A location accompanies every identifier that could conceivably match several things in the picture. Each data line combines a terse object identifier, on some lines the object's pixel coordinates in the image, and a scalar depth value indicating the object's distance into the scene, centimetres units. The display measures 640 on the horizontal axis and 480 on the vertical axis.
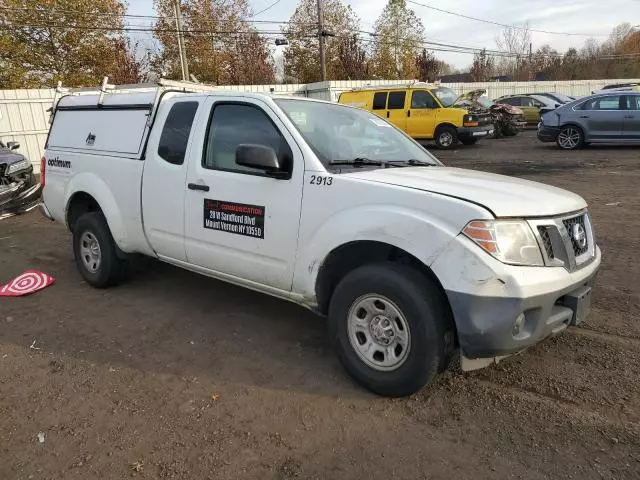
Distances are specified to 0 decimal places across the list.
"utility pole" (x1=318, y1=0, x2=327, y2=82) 2897
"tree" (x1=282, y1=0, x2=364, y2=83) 3528
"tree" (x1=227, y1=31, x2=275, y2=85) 3338
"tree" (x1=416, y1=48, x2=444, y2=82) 3928
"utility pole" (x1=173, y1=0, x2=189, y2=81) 2877
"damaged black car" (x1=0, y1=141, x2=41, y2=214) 960
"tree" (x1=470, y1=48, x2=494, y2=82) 4922
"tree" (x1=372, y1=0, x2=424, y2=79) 3772
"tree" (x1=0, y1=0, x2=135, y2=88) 2291
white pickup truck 288
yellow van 1786
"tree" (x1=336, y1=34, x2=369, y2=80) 3491
